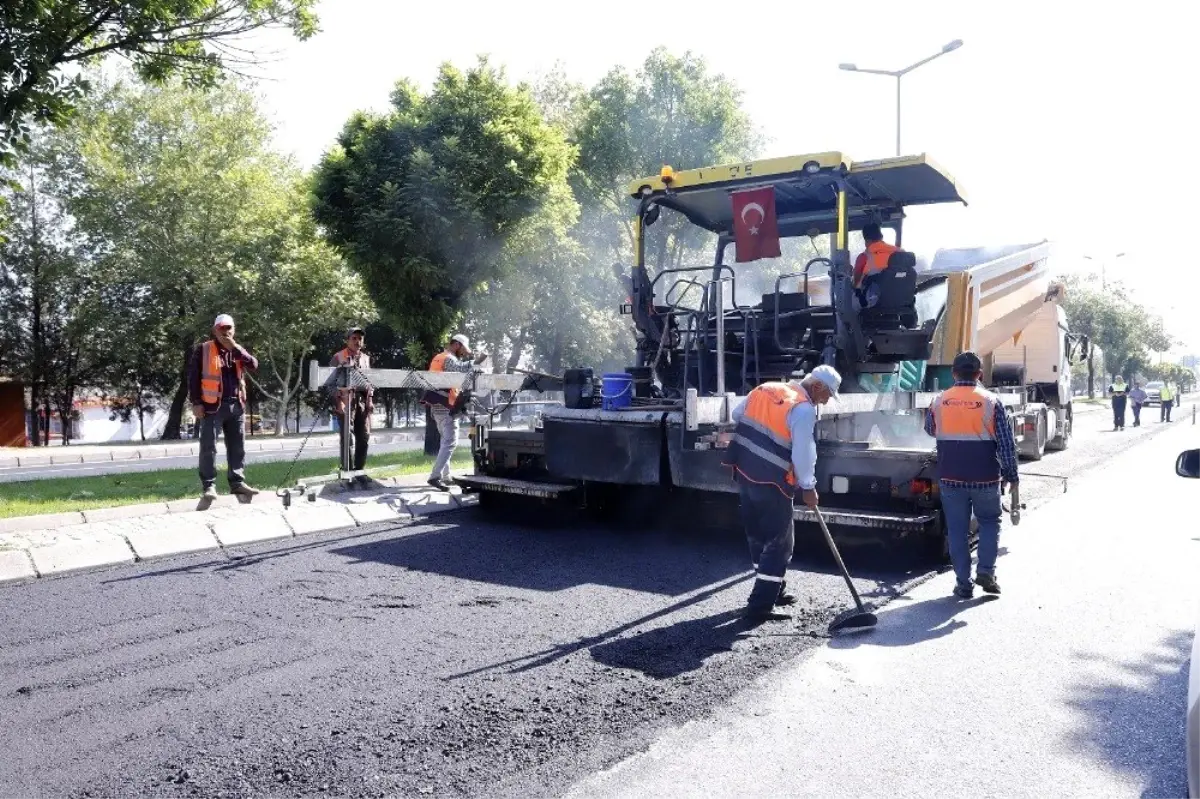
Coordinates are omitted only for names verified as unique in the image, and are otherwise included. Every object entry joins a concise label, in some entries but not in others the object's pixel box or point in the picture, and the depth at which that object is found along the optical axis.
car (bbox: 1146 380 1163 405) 34.59
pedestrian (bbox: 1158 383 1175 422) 29.58
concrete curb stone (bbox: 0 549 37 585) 5.23
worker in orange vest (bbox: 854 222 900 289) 6.71
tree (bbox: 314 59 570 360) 12.21
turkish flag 6.84
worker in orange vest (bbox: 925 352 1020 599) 5.33
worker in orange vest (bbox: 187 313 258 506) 6.96
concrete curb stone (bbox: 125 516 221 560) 5.92
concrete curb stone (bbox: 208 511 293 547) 6.39
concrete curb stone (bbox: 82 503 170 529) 6.68
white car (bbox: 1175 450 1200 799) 2.05
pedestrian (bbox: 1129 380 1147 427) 26.06
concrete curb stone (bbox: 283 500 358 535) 6.91
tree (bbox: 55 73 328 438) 20.62
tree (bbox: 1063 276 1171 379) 45.03
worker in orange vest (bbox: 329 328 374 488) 7.87
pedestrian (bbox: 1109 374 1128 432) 23.33
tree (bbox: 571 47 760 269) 20.58
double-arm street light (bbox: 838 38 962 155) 17.59
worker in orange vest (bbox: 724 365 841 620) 4.77
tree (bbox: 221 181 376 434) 20.06
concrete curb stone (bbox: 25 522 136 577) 5.46
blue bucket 6.85
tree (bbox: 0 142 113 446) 23.64
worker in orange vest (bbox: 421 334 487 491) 8.65
